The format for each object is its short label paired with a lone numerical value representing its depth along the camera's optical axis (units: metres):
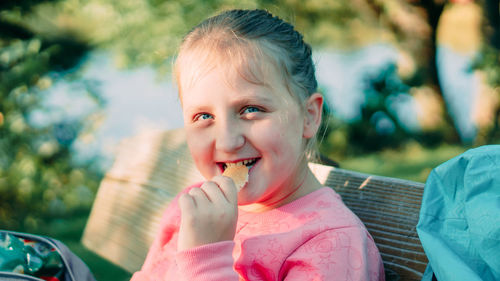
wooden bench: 0.95
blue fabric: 0.79
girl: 0.85
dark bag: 0.95
